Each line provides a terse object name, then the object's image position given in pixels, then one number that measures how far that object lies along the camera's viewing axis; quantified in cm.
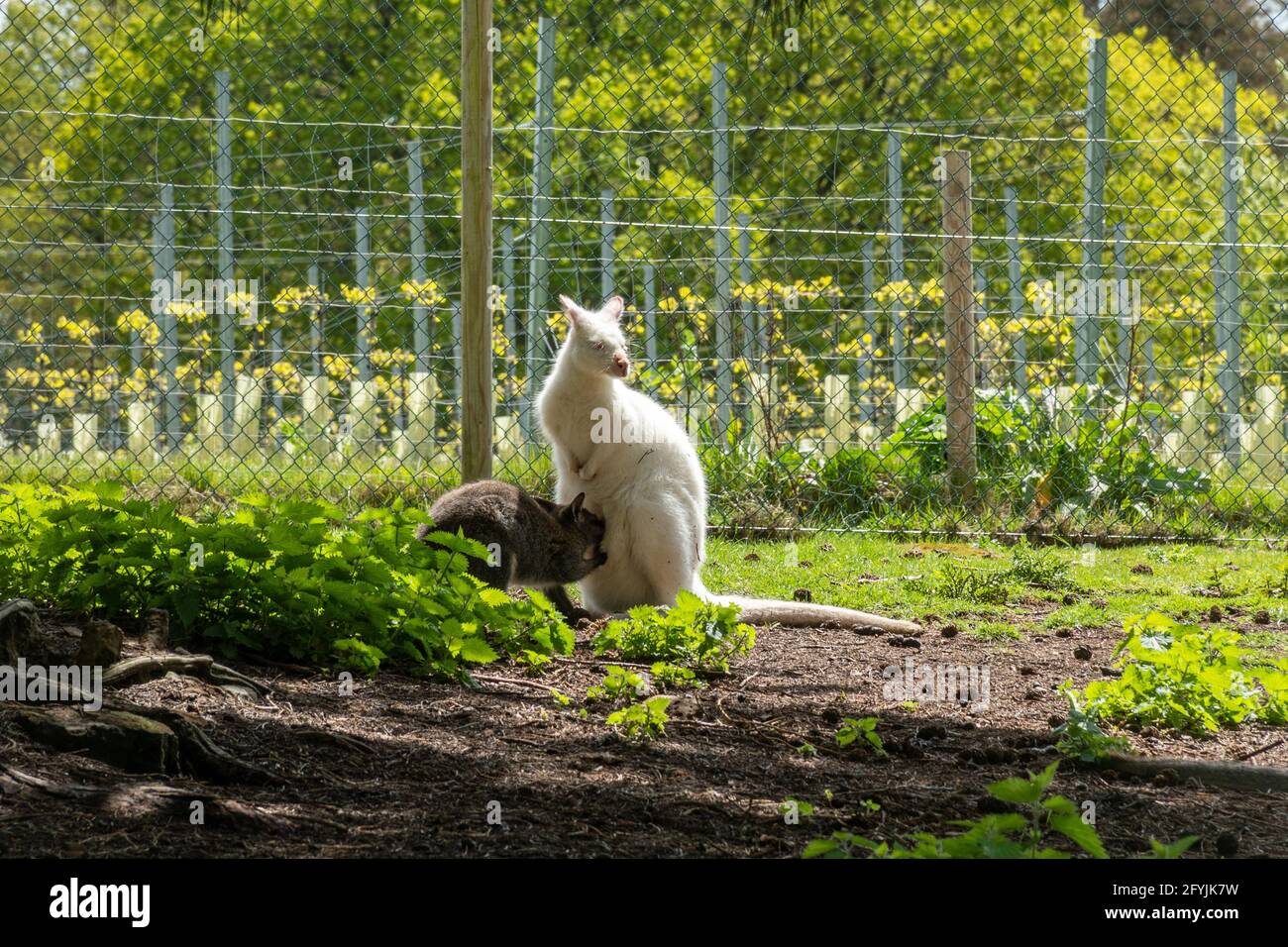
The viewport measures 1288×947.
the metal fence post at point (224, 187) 1798
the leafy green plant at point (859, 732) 721
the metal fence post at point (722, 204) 1783
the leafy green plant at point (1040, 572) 1388
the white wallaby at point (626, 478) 1168
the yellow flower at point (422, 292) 1849
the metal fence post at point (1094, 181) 1814
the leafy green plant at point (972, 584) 1316
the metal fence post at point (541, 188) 1655
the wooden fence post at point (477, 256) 1242
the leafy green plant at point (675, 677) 890
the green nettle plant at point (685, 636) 930
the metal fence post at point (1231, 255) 1942
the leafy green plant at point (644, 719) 733
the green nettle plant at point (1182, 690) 800
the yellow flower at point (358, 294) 1977
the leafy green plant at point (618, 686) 809
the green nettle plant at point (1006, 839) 459
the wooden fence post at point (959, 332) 1734
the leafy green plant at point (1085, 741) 727
